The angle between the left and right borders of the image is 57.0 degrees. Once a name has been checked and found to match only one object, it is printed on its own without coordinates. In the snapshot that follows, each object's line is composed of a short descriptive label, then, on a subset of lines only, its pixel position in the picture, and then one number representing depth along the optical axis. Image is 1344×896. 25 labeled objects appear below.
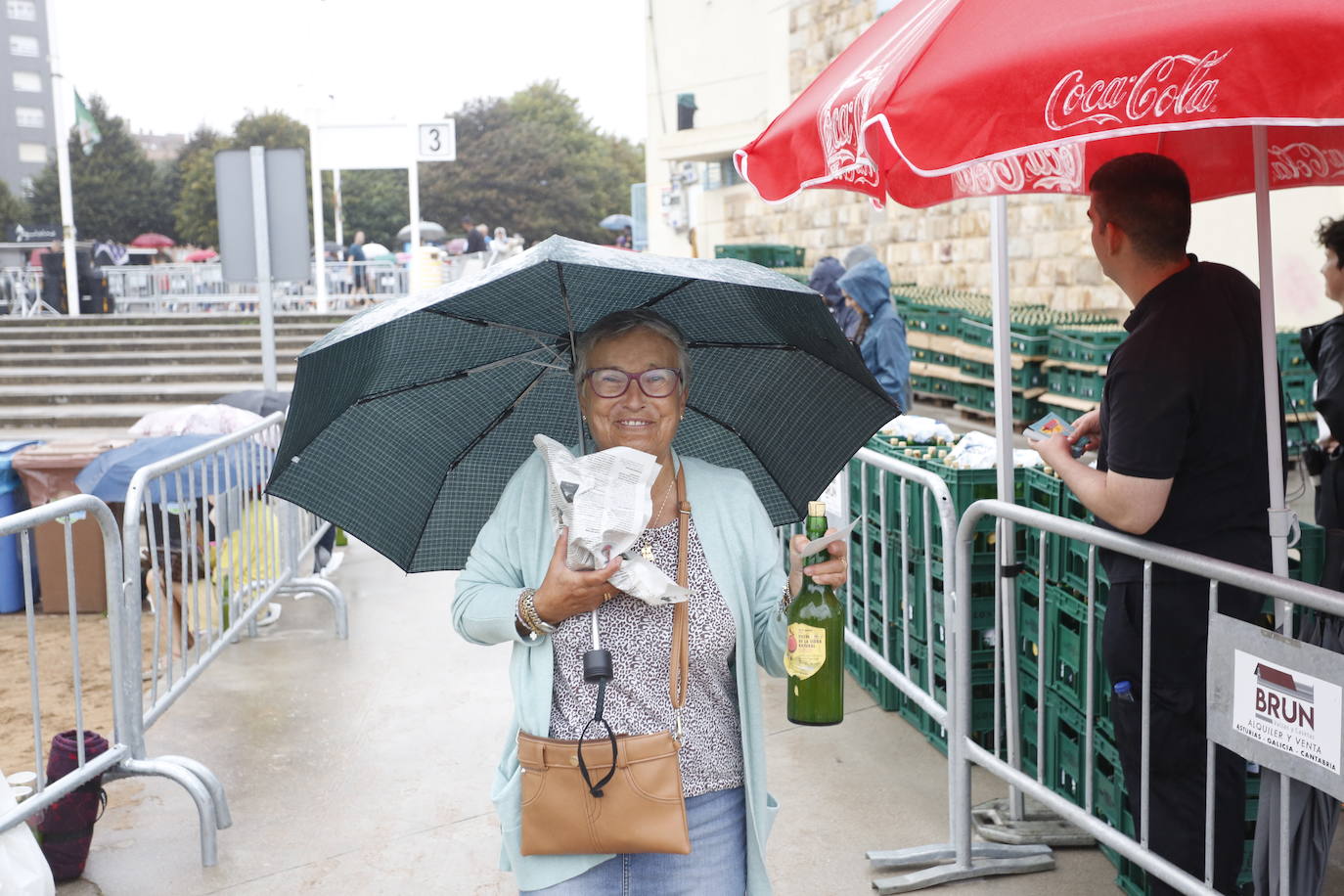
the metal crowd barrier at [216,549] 5.43
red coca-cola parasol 2.00
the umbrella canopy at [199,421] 7.60
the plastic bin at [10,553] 7.95
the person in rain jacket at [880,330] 7.80
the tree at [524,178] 69.06
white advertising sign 2.49
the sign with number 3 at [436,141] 26.17
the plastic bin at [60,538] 7.84
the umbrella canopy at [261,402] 8.79
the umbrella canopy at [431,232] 40.41
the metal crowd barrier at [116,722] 3.96
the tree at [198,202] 61.69
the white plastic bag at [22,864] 3.37
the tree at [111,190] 64.12
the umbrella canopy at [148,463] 6.29
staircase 16.62
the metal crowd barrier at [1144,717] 2.59
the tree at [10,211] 66.19
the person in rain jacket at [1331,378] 5.04
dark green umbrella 2.48
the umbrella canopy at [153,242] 43.69
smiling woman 2.37
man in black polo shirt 2.95
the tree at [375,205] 68.50
